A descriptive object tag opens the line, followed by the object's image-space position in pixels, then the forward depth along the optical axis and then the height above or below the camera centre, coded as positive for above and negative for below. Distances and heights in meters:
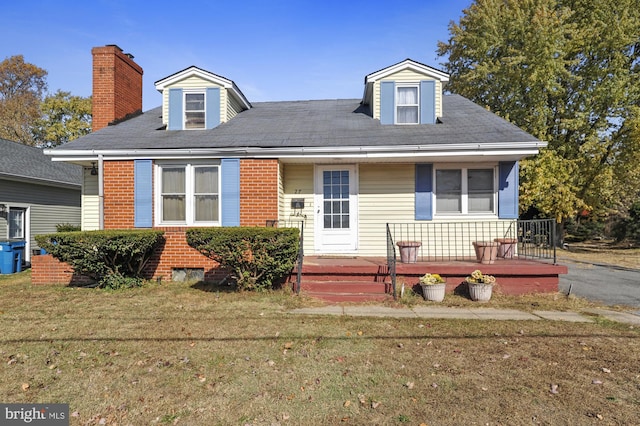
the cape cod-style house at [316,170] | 8.30 +1.03
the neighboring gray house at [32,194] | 12.44 +0.70
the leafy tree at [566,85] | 16.23 +6.07
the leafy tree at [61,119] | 29.25 +7.65
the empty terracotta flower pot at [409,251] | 7.68 -0.80
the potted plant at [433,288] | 6.71 -1.39
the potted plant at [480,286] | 6.67 -1.33
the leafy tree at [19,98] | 29.31 +9.49
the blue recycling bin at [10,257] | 11.02 -1.38
